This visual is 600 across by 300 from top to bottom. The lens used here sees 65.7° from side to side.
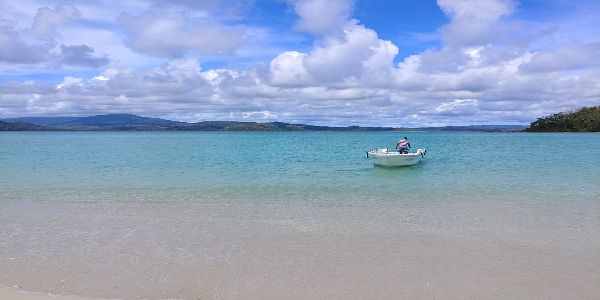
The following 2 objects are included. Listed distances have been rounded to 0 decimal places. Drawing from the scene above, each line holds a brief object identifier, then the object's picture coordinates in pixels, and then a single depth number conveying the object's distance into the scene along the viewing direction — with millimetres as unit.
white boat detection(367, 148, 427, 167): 32156
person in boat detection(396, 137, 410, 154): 34531
